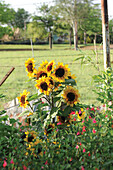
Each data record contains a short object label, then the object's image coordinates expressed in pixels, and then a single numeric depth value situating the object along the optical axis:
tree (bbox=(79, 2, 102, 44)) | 31.07
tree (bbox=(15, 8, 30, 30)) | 48.44
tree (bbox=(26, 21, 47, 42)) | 30.42
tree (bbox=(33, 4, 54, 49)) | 30.71
